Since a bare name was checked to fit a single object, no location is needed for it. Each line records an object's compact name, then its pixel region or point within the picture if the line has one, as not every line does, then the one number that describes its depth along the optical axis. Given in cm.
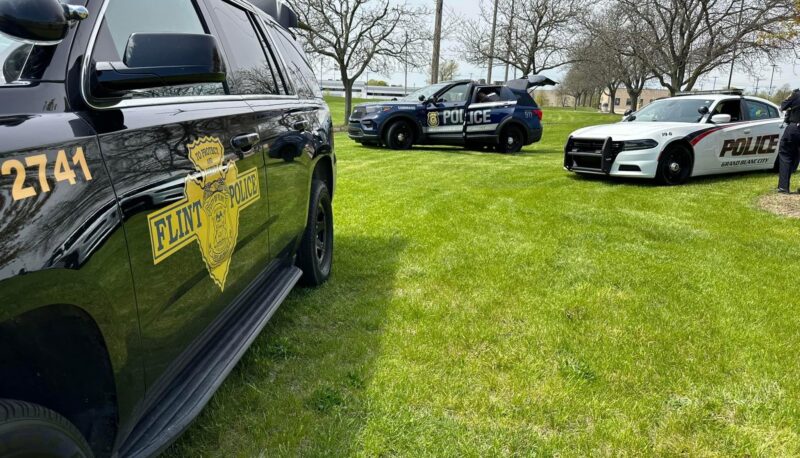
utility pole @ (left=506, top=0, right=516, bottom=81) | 3228
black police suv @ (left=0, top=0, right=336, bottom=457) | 118
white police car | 863
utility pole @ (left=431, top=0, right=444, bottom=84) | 2224
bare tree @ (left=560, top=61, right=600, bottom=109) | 4784
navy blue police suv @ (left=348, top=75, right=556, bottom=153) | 1370
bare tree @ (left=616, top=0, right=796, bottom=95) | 2334
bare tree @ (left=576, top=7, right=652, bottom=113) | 2884
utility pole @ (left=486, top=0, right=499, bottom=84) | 3123
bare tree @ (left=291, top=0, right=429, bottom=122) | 2644
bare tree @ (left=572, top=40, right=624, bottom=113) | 3127
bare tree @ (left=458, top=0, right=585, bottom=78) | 3166
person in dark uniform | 764
